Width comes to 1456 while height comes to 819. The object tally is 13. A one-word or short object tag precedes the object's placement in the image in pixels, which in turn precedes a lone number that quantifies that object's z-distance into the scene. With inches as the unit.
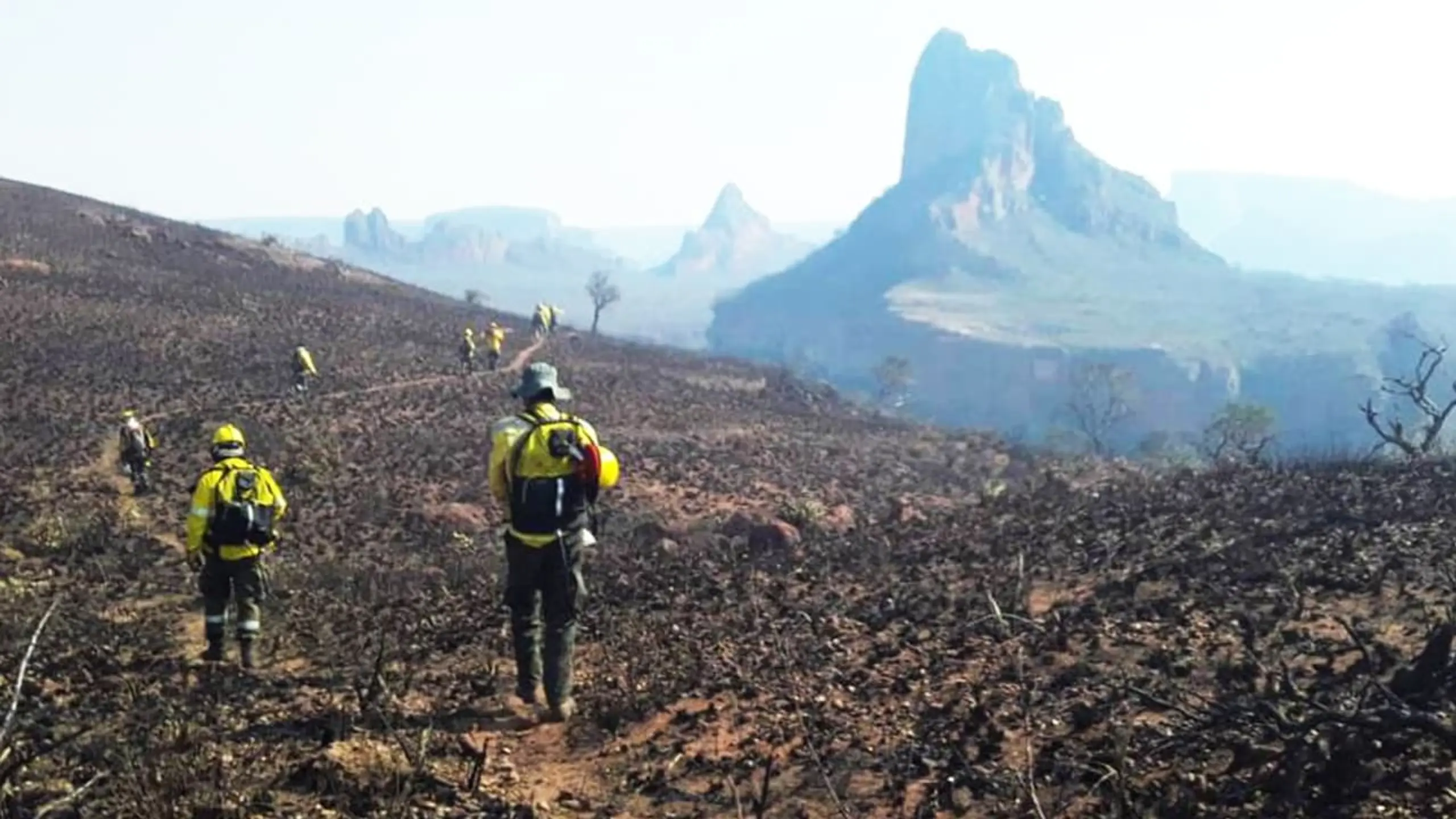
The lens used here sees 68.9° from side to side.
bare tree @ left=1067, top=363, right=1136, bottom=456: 1953.6
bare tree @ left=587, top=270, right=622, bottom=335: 2646.4
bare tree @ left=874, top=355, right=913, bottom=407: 2950.3
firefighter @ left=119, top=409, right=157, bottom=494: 634.2
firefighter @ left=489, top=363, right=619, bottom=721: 249.4
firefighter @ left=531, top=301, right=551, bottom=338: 1808.6
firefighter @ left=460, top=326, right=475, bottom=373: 1371.8
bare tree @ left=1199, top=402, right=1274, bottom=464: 1610.4
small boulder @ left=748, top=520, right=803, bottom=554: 488.4
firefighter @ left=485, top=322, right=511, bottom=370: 1408.7
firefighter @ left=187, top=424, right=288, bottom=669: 295.3
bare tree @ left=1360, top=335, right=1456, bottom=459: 569.3
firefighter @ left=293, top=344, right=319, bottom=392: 1049.5
